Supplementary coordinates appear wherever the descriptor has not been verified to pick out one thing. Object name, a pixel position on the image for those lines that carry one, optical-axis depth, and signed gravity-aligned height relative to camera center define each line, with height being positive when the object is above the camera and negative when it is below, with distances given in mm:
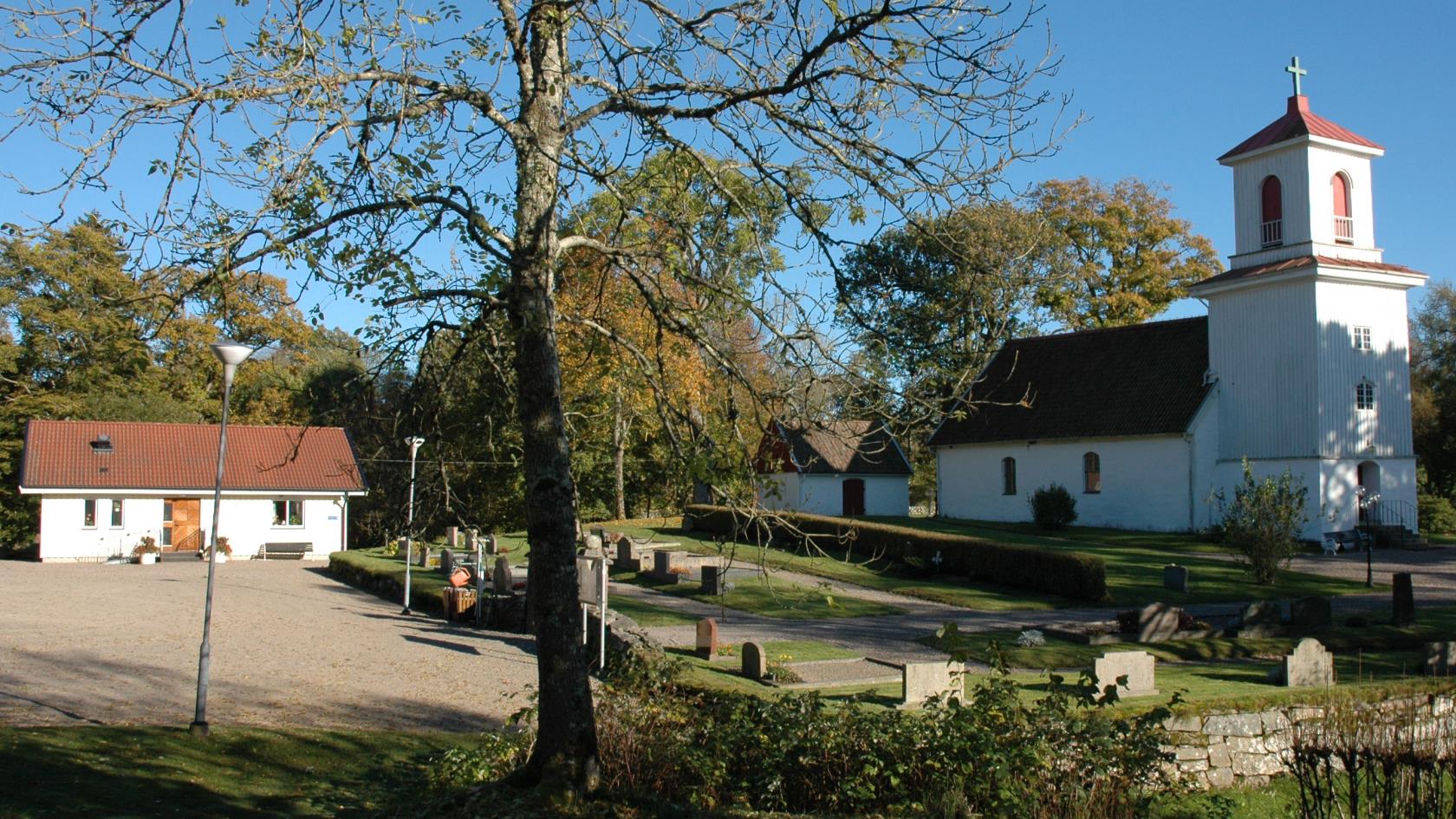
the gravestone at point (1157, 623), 18359 -2393
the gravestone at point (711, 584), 24578 -2414
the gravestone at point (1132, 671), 12445 -2158
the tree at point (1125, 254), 51750 +10247
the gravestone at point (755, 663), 14938 -2466
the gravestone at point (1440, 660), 13828 -2244
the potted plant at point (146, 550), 40438 -2660
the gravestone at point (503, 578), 24109 -2166
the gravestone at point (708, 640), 16953 -2452
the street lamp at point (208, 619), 12104 -1591
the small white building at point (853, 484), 45938 -359
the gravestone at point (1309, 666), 13141 -2207
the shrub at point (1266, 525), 25656 -1110
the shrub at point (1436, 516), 39188 -1375
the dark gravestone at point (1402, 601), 18781 -2065
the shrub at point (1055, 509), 40250 -1156
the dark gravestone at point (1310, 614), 18562 -2268
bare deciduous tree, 6738 +1986
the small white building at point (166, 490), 40938 -508
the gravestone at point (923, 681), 12250 -2241
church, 35344 +3298
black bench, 43500 -2869
